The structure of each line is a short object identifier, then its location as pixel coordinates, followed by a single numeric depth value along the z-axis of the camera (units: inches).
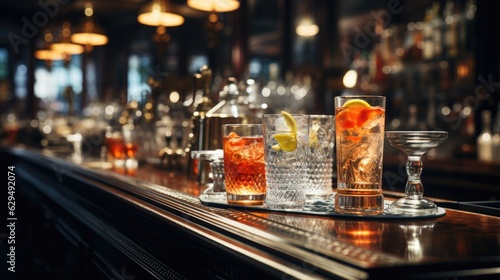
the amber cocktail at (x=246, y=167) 59.0
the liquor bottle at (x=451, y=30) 182.4
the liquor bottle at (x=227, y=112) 85.1
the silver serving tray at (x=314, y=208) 50.9
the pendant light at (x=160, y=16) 177.6
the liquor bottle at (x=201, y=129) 85.0
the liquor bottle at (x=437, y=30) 187.5
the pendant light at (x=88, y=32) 256.2
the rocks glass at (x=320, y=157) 60.0
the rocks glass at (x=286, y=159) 55.5
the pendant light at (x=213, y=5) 179.6
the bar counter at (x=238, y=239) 34.4
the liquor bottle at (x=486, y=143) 160.1
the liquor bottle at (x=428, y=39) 190.7
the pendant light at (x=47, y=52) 319.0
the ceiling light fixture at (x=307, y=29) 290.1
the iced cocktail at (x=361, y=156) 52.0
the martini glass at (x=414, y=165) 50.9
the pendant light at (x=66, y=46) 294.7
